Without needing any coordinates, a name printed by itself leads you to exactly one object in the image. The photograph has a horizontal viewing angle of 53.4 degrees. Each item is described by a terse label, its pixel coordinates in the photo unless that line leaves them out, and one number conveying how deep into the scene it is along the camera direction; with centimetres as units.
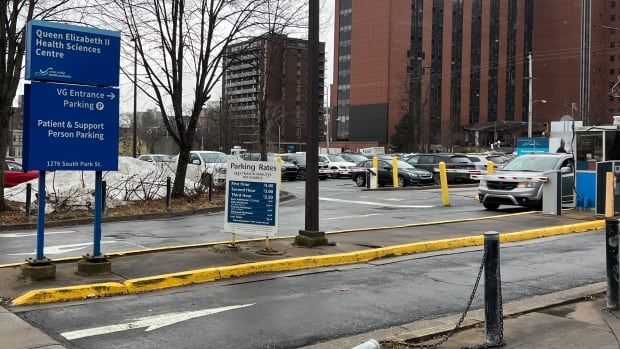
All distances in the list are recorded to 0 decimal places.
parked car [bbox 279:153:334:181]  3647
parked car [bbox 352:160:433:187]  2786
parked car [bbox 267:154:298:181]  3590
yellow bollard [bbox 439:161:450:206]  1981
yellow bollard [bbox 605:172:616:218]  1369
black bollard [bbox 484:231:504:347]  550
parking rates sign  950
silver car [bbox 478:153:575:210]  1686
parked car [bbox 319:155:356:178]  3791
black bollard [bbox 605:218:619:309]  655
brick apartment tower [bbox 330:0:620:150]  11106
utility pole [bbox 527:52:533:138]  4844
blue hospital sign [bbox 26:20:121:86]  723
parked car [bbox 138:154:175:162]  3592
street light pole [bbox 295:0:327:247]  995
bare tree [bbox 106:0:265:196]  1868
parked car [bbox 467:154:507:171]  3123
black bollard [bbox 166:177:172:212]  1819
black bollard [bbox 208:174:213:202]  2063
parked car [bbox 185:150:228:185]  2388
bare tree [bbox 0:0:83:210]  1577
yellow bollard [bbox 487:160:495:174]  2720
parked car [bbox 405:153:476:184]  3091
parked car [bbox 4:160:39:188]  2450
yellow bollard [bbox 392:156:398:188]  2724
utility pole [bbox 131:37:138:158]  1867
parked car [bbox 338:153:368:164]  4003
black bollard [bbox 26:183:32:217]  1623
